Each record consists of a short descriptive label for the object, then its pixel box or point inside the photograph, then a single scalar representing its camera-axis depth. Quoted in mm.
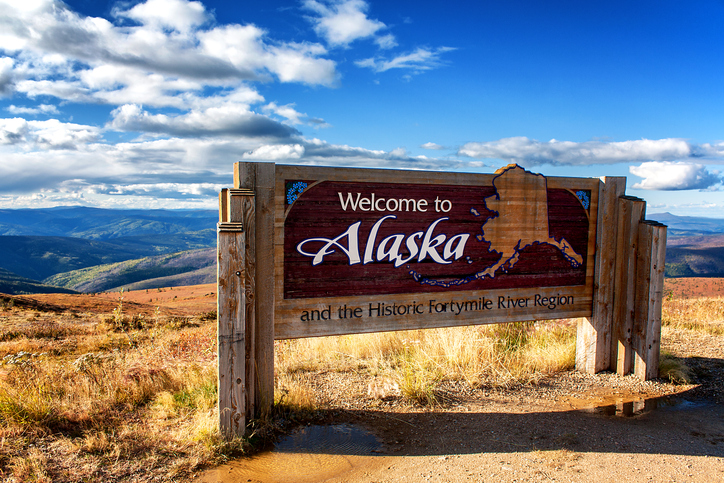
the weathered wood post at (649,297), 5707
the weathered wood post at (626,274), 5898
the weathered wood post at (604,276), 5910
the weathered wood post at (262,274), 4410
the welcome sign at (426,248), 4695
